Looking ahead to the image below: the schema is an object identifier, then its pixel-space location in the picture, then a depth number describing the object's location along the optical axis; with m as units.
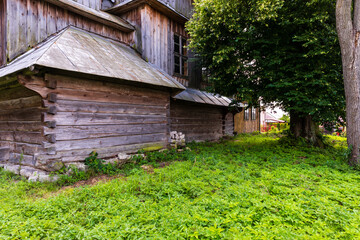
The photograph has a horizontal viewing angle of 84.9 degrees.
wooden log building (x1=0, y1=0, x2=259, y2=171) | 5.12
